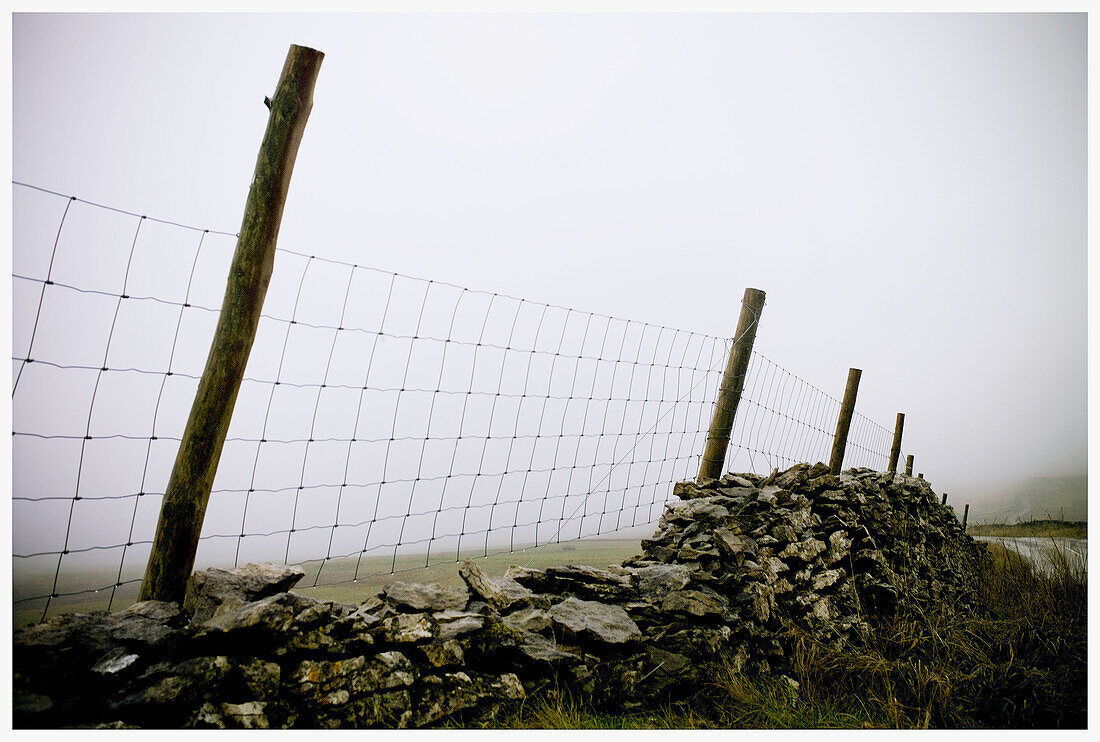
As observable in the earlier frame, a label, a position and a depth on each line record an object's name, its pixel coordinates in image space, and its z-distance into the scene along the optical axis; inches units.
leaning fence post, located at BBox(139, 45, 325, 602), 86.9
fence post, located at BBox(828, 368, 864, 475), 237.3
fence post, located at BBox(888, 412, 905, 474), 346.9
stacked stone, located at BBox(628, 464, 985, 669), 136.6
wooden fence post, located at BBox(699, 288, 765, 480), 169.9
